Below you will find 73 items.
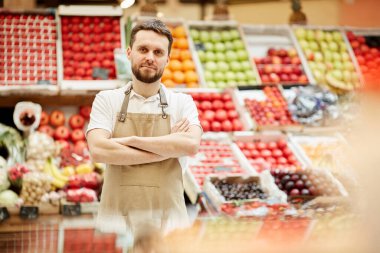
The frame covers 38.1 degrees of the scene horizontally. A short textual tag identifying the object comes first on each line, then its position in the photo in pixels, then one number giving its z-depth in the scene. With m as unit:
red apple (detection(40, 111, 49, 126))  5.75
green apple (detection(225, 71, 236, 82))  6.35
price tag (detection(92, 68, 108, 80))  5.73
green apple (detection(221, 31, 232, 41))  6.75
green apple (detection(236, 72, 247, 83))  6.37
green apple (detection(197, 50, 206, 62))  6.50
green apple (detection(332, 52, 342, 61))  6.88
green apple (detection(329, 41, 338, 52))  6.98
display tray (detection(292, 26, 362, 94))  6.43
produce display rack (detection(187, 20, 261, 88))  6.69
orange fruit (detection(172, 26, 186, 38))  6.45
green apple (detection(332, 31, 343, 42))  7.06
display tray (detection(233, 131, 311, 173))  5.21
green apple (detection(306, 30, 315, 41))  7.00
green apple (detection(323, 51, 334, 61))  6.84
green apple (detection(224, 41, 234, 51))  6.67
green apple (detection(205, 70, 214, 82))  6.26
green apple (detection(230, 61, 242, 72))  6.47
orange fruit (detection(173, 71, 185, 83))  5.99
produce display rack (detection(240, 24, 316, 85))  6.89
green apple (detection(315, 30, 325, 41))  7.01
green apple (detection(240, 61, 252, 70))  6.49
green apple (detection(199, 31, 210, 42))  6.66
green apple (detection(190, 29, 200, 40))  6.62
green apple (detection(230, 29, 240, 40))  6.77
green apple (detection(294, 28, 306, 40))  6.96
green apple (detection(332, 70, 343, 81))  6.55
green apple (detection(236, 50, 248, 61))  6.60
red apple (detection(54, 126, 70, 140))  5.66
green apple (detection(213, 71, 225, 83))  6.32
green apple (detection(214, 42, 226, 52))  6.64
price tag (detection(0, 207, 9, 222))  4.20
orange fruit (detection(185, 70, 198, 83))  6.02
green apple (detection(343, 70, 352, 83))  6.56
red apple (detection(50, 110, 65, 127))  5.80
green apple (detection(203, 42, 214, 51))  6.62
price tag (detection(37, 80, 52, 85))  5.56
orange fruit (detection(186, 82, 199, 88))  5.98
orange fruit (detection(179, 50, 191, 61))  6.29
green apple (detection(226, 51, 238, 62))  6.57
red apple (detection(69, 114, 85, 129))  5.84
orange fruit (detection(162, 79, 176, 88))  5.87
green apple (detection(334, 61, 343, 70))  6.75
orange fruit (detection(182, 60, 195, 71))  6.16
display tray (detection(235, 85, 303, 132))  5.53
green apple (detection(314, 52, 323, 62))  6.80
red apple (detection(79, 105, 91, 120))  5.91
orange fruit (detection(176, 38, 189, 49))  6.39
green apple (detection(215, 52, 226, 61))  6.57
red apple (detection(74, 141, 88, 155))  5.35
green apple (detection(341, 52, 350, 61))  6.85
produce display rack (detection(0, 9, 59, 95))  5.71
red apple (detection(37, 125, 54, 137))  5.61
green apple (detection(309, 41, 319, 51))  6.95
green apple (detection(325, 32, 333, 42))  7.04
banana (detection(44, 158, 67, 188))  4.68
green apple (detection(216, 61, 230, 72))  6.45
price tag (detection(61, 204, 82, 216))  4.40
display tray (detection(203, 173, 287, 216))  4.13
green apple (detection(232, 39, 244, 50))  6.68
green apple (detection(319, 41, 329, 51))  6.91
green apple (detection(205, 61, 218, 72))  6.40
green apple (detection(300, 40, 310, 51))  6.83
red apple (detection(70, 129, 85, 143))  5.69
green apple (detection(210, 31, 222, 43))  6.71
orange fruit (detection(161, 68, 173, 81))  6.04
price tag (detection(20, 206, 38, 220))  4.33
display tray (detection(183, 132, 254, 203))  4.69
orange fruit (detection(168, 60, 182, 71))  6.11
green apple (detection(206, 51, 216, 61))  6.53
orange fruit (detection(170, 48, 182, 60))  6.26
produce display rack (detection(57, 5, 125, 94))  5.54
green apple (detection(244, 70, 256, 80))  6.39
